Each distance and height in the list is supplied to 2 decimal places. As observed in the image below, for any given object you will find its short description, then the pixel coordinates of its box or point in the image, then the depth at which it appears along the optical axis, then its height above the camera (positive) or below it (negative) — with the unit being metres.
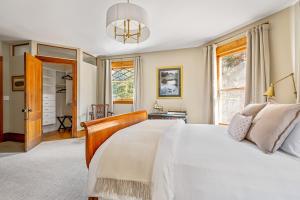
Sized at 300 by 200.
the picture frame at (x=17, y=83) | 4.22 +0.45
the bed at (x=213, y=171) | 0.89 -0.43
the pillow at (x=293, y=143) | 1.19 -0.33
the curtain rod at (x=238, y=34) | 3.28 +1.39
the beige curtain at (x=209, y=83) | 3.97 +0.41
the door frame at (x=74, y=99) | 4.53 +0.03
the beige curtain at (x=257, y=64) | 2.86 +0.64
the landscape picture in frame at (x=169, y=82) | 4.61 +0.51
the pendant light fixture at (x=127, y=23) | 1.80 +0.97
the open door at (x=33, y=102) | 3.39 -0.04
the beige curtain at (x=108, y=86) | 5.21 +0.44
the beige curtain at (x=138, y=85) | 4.87 +0.44
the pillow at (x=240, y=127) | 1.62 -0.29
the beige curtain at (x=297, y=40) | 2.38 +0.89
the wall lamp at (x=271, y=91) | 2.45 +0.13
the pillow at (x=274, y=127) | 1.23 -0.22
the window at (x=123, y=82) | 5.15 +0.58
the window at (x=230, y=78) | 3.54 +0.50
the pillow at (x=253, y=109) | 1.80 -0.11
